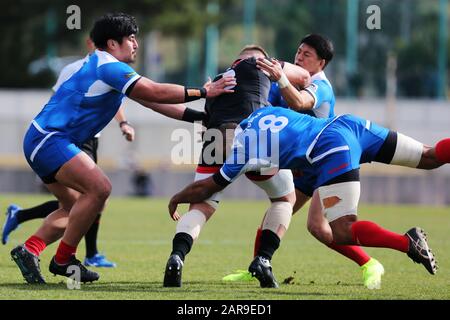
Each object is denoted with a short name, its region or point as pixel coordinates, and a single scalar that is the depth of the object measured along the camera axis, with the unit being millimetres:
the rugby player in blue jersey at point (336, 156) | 15867
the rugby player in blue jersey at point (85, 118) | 16812
